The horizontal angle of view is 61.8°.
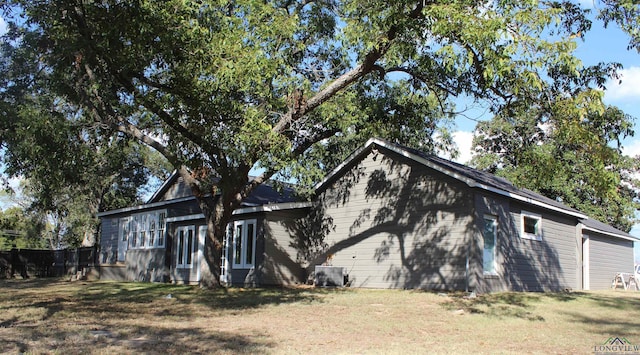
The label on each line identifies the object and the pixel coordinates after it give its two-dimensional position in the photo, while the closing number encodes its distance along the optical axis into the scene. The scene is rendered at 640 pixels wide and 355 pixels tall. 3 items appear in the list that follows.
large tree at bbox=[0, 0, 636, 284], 10.86
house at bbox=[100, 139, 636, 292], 15.62
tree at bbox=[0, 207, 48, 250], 46.50
